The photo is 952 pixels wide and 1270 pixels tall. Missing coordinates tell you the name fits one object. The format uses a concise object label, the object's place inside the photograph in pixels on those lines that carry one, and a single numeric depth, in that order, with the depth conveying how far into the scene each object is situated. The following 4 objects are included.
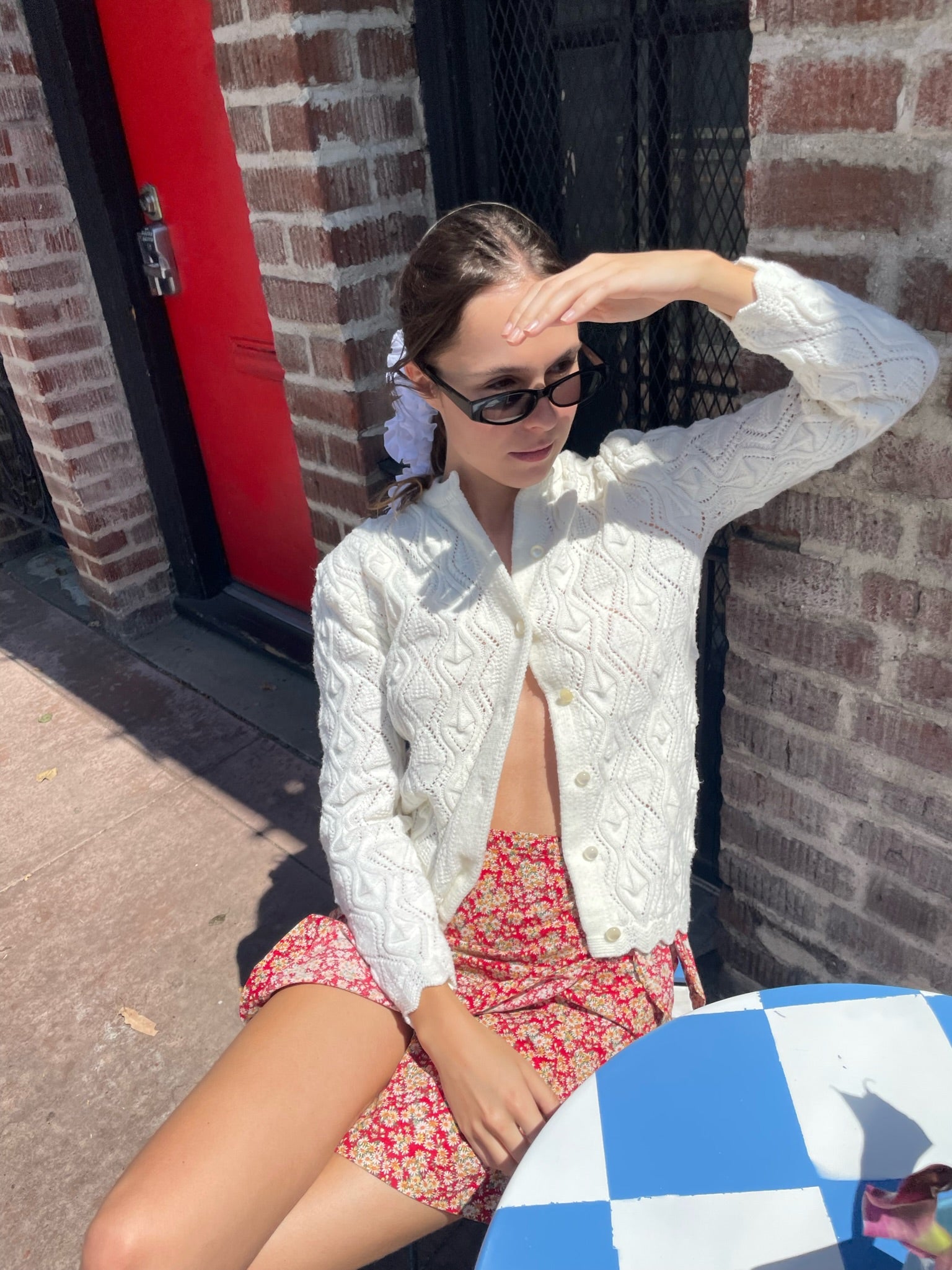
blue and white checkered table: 1.13
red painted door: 3.00
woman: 1.46
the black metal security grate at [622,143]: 1.87
